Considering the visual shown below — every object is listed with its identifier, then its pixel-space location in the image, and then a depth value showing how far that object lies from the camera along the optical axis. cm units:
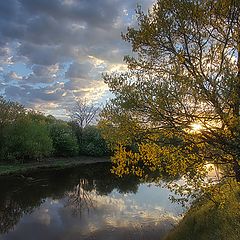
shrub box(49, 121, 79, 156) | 7375
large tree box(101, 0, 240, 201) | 1059
